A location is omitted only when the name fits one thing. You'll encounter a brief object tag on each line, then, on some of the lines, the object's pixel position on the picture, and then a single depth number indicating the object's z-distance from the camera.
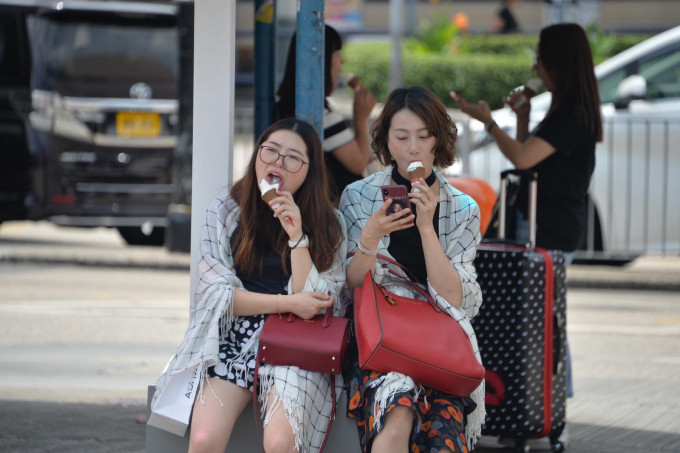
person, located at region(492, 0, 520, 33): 42.09
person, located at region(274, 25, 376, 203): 9.35
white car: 18.56
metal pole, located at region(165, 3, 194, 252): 19.59
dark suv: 21.03
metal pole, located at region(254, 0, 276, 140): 9.91
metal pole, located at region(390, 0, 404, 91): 32.16
